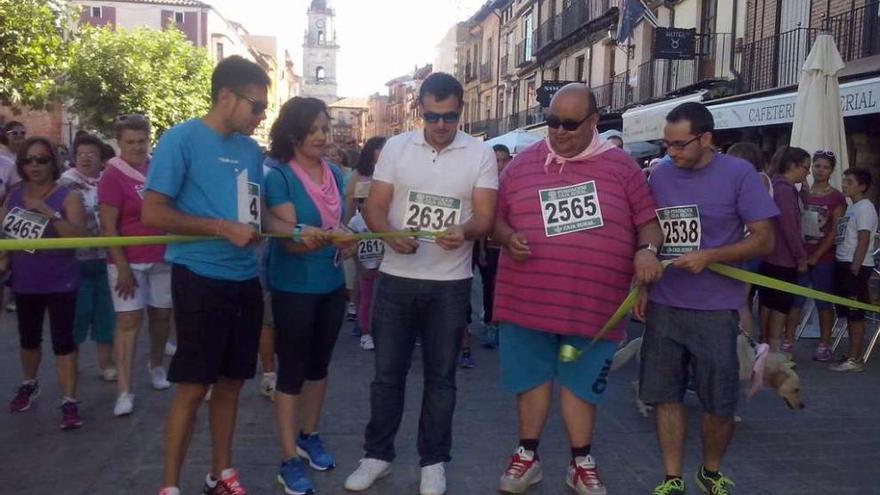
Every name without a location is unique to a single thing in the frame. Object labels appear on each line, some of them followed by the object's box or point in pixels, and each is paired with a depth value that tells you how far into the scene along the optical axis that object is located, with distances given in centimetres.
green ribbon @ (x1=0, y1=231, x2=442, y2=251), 350
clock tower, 13525
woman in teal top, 427
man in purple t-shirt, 406
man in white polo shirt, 426
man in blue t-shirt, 368
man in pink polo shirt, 420
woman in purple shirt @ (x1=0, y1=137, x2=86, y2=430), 537
